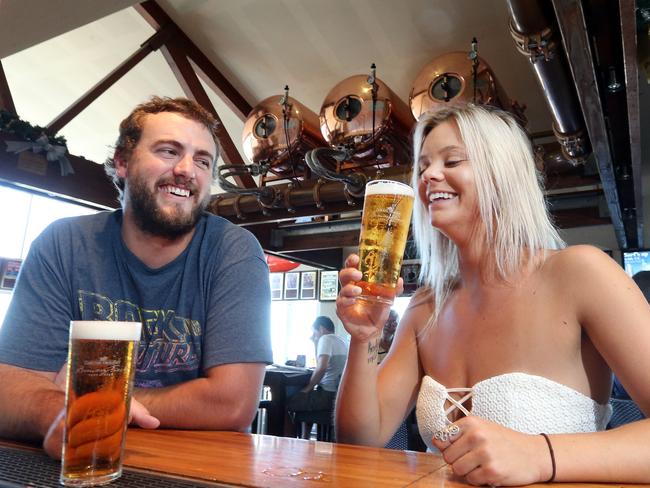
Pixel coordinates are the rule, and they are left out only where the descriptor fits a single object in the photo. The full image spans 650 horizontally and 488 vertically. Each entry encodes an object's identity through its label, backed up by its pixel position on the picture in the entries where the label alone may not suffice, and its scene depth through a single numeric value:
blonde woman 1.05
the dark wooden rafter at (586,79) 1.58
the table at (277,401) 4.51
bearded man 1.22
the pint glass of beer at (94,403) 0.67
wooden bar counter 0.69
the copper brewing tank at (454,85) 2.90
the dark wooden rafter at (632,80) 1.54
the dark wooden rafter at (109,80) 4.32
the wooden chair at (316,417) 4.42
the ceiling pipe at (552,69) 1.92
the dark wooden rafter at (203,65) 4.81
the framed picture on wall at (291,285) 9.56
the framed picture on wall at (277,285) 9.73
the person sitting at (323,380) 4.48
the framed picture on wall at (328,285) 9.02
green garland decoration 3.74
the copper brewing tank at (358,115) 3.34
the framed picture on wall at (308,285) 9.34
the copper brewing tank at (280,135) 3.77
